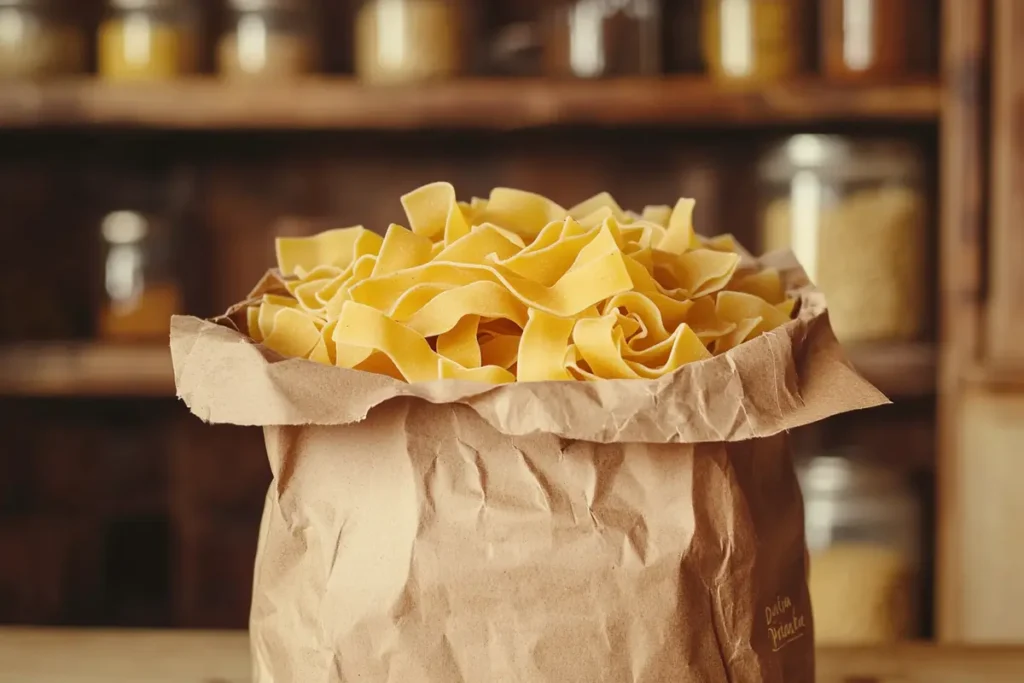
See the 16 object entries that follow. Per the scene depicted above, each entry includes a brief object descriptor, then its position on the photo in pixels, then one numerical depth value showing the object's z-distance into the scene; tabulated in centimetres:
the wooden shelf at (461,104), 103
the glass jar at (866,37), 102
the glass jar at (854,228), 103
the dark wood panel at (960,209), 101
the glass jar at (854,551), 98
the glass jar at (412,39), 103
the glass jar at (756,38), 102
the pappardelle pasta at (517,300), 37
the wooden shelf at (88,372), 107
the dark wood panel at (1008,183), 99
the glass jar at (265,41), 105
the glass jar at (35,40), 105
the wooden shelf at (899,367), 104
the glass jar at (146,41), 106
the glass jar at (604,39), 104
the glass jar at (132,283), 111
